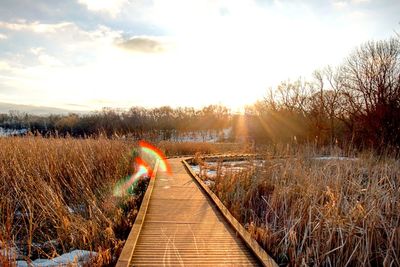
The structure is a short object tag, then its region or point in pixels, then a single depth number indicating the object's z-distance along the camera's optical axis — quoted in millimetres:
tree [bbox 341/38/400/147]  12578
